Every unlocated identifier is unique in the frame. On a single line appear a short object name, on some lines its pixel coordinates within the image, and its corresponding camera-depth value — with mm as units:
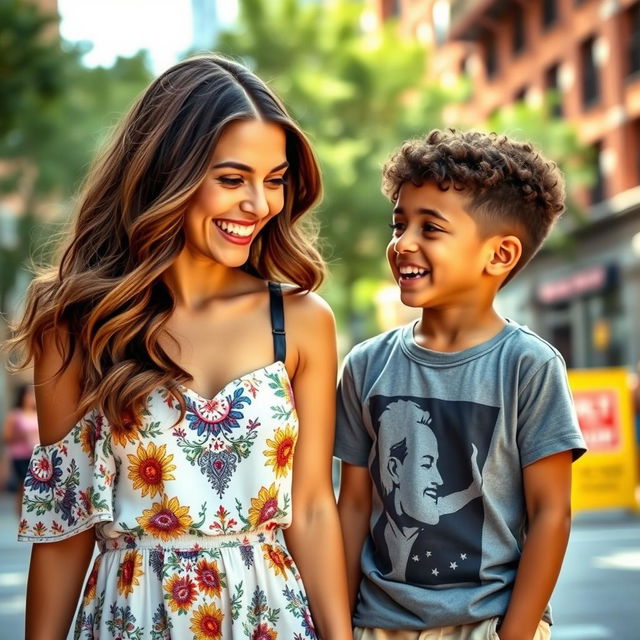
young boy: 2566
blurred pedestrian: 12984
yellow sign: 13656
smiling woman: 2611
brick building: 27031
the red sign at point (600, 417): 13727
